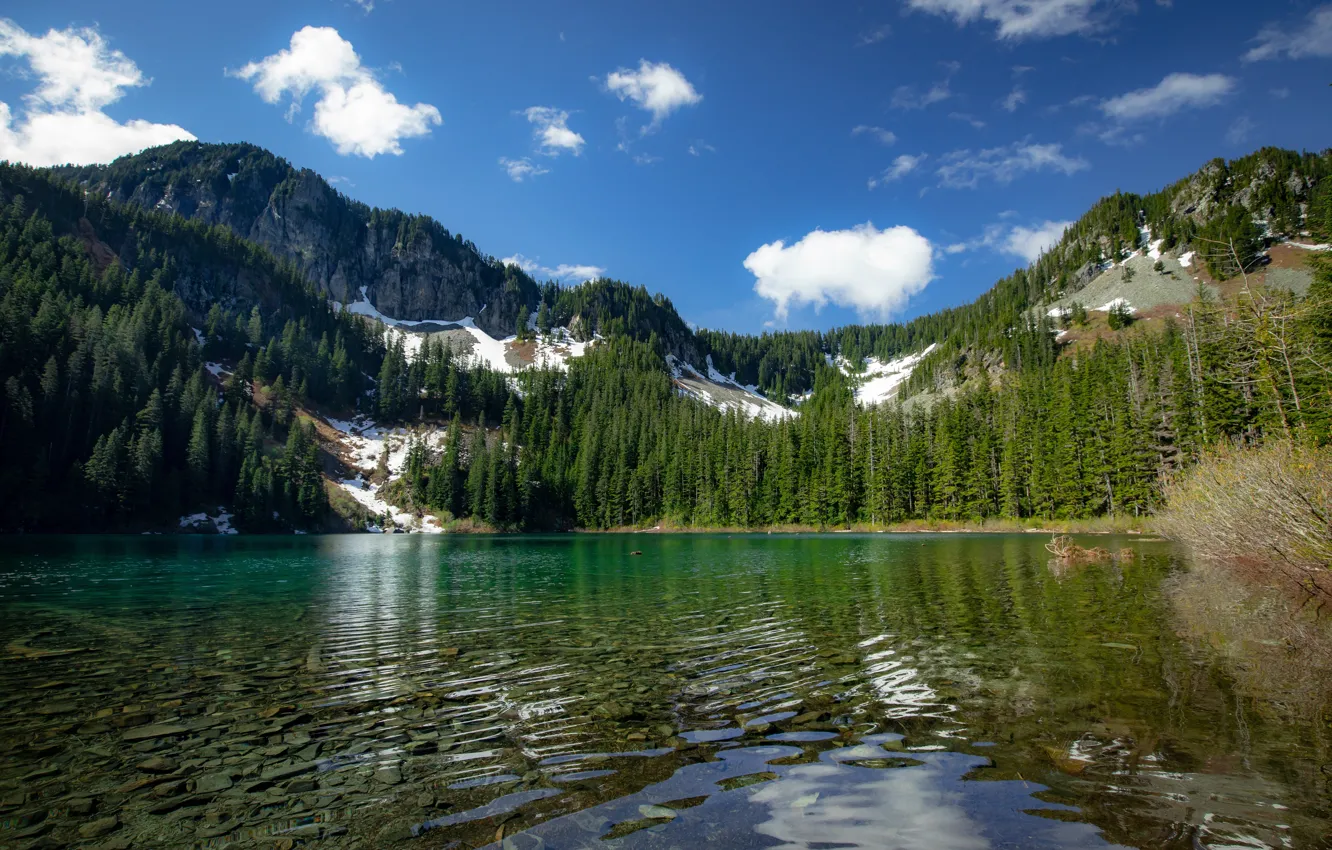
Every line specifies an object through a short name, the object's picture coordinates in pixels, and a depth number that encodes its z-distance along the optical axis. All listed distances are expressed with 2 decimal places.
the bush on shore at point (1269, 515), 15.31
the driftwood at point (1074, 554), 35.26
